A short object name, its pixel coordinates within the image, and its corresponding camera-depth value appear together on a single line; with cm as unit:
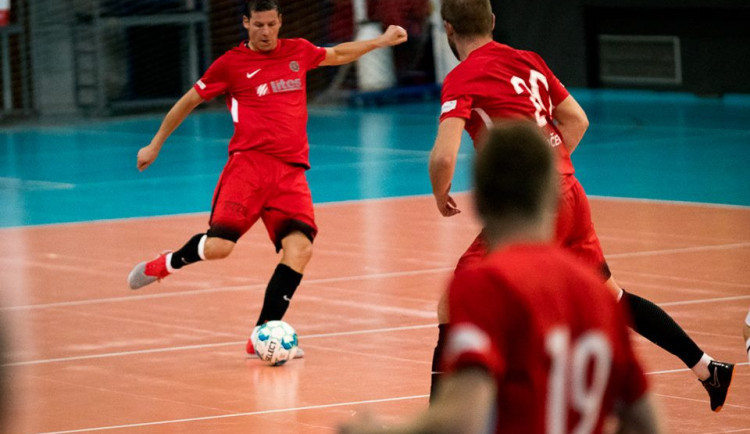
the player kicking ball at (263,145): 1589
